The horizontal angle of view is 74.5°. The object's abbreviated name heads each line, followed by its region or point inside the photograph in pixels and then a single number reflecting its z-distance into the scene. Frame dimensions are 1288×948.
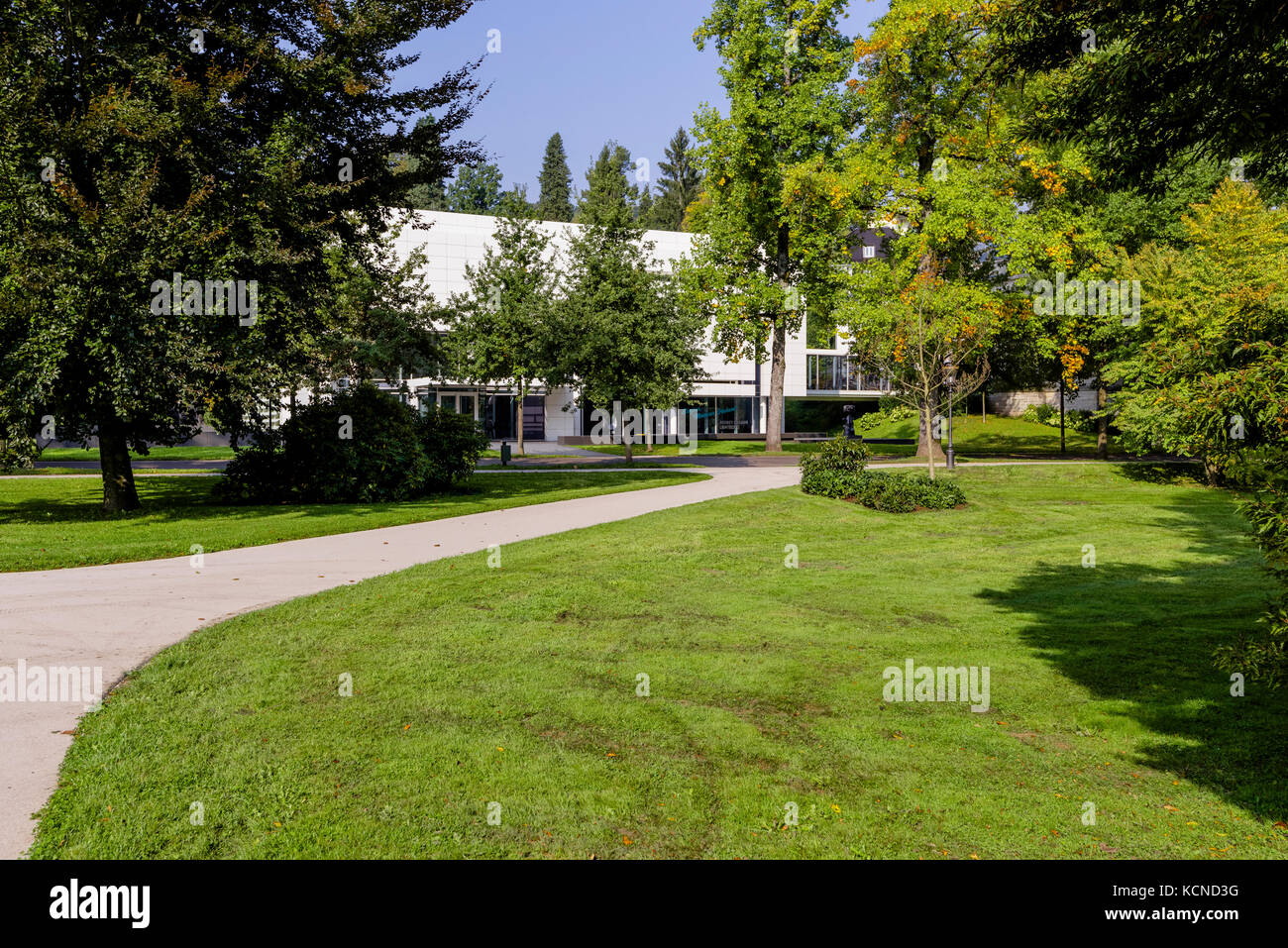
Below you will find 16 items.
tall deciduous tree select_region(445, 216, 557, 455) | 35.72
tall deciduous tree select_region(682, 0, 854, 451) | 34.22
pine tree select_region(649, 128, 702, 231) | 96.06
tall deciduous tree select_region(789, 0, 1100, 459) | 29.84
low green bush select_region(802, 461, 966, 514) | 18.77
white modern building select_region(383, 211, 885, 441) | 49.94
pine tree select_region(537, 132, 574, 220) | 109.72
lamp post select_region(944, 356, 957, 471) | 22.91
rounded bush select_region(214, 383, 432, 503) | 18.92
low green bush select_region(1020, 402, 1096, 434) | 39.56
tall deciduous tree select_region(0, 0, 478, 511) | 14.21
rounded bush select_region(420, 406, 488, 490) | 20.95
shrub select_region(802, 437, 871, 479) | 21.11
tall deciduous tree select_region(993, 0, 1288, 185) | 5.75
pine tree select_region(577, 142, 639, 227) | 33.34
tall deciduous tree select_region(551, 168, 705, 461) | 31.19
